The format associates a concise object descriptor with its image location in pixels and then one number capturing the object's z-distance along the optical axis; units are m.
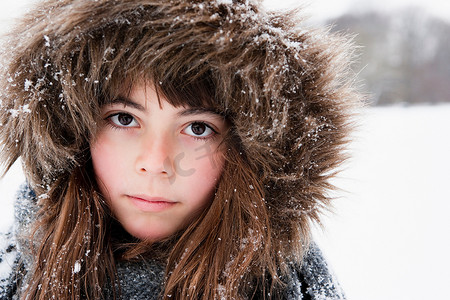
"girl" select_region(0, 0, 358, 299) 0.87
